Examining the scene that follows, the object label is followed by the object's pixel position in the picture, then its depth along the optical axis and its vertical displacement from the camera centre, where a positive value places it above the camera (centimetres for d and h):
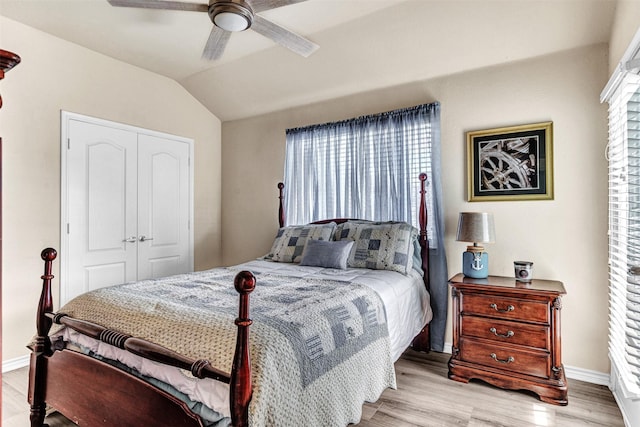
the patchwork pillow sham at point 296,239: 348 -24
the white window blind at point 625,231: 197 -11
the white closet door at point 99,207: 346 +6
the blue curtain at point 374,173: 331 +40
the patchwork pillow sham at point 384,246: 301 -27
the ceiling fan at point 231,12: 213 +117
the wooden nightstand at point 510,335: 246 -83
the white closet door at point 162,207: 403 +7
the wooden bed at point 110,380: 135 -74
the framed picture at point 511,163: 290 +40
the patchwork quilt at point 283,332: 148 -54
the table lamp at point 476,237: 283 -18
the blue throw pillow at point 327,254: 310 -34
